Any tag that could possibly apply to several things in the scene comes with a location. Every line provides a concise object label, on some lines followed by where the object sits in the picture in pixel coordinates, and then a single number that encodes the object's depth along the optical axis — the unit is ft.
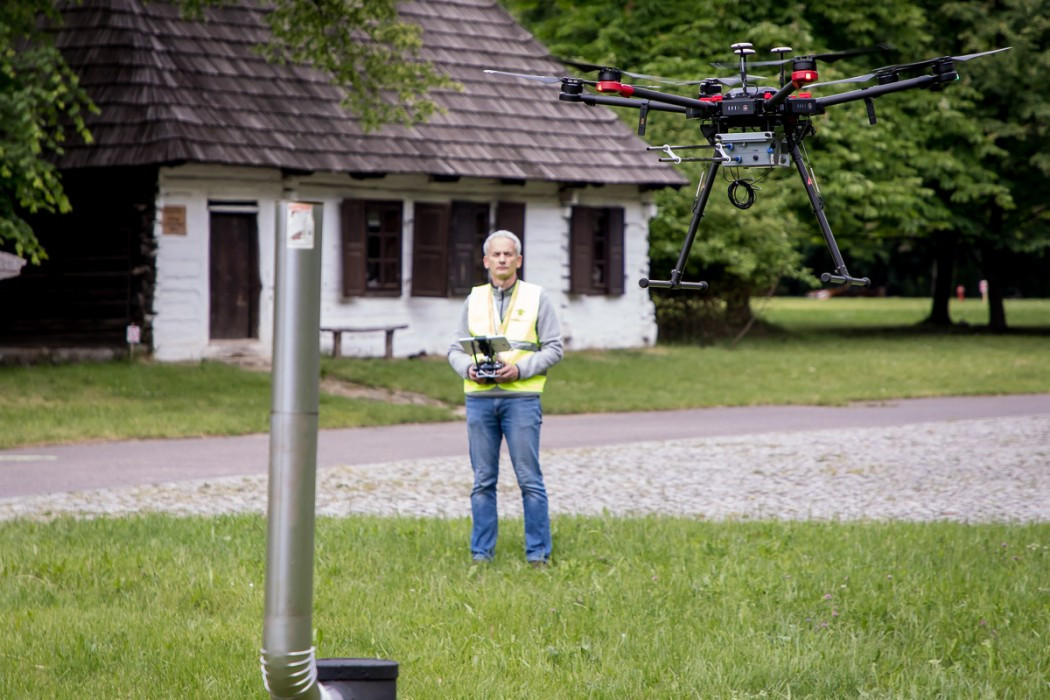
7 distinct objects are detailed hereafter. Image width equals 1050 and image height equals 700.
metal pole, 24.67
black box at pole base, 28.91
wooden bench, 151.43
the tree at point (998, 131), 213.25
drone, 36.94
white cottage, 146.00
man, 53.98
